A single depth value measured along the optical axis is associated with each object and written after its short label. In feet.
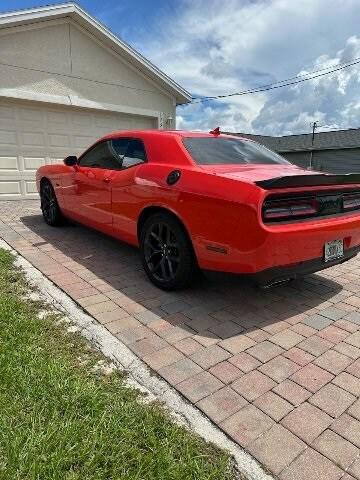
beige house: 27.30
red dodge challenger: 8.85
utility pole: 89.10
